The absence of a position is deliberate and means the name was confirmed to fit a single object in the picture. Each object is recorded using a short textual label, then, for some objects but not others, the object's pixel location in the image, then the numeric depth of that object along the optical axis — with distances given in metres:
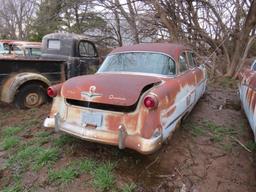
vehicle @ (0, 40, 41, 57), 7.94
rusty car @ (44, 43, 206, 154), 2.31
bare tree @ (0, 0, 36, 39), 18.92
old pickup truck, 4.12
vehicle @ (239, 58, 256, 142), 2.80
